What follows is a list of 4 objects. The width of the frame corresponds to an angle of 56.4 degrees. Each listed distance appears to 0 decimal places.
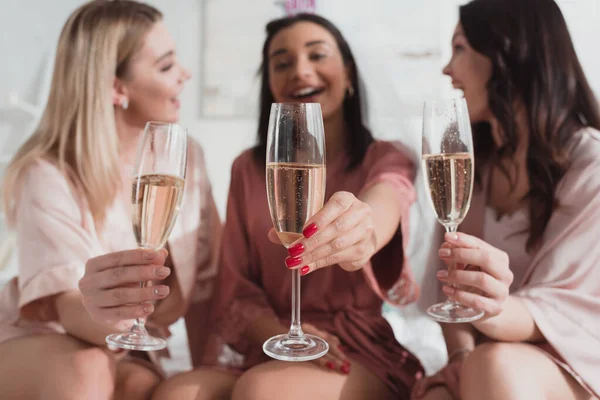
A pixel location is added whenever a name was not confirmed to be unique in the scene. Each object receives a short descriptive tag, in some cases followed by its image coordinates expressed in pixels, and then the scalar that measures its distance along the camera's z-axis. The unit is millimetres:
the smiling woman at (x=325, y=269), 1157
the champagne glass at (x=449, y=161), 988
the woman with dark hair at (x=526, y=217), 972
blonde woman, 1120
